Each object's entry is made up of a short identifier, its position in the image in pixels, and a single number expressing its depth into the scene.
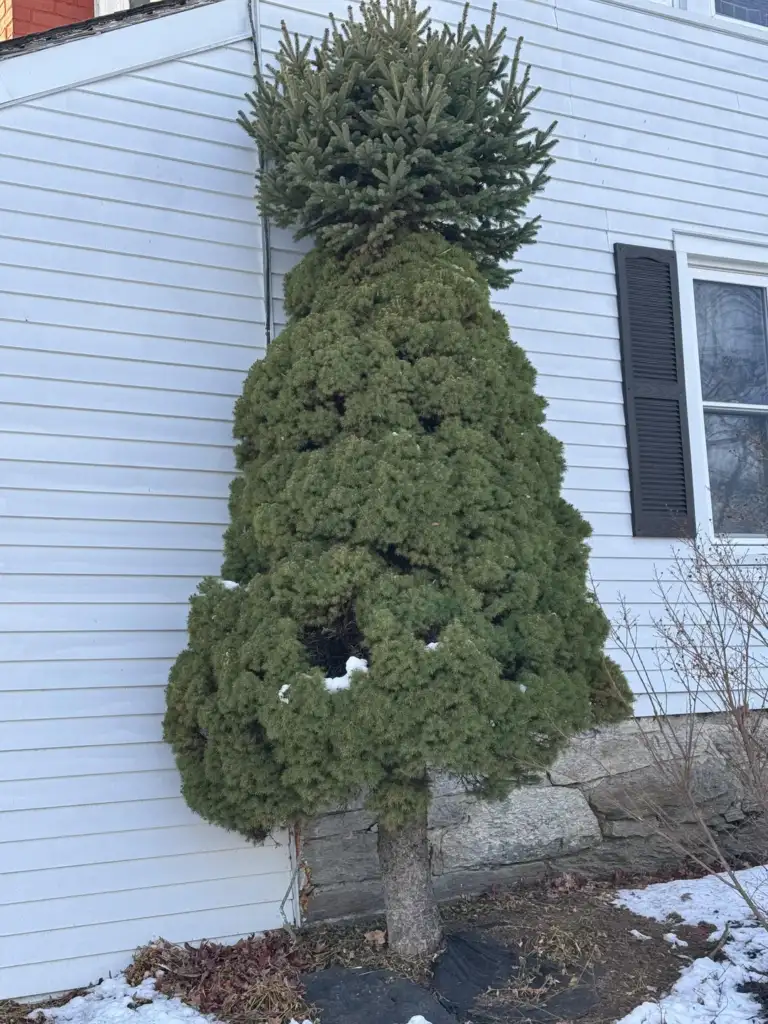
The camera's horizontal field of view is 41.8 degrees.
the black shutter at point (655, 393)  5.37
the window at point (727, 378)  5.64
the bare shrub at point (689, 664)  4.97
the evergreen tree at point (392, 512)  3.33
